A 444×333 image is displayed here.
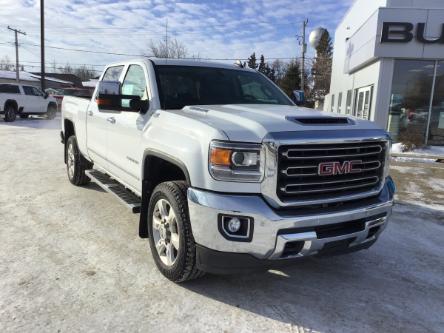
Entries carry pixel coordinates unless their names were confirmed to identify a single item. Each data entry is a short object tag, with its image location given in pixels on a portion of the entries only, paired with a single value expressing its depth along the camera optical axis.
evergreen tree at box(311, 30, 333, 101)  56.65
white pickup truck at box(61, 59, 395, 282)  2.93
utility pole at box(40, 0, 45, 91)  29.95
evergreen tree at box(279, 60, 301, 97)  51.72
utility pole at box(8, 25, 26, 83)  56.61
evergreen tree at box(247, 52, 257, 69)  74.25
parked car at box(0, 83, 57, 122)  19.50
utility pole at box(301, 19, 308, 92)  35.19
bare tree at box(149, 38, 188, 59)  33.98
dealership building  14.31
